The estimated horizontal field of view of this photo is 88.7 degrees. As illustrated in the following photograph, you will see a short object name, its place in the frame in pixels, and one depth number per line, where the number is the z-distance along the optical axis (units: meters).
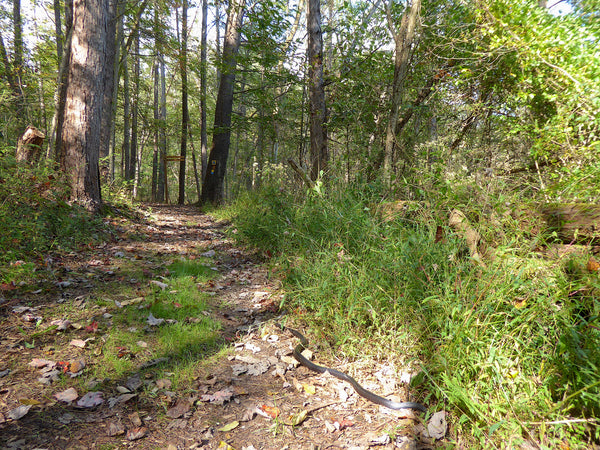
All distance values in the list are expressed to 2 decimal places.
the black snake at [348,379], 1.91
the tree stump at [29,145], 5.50
